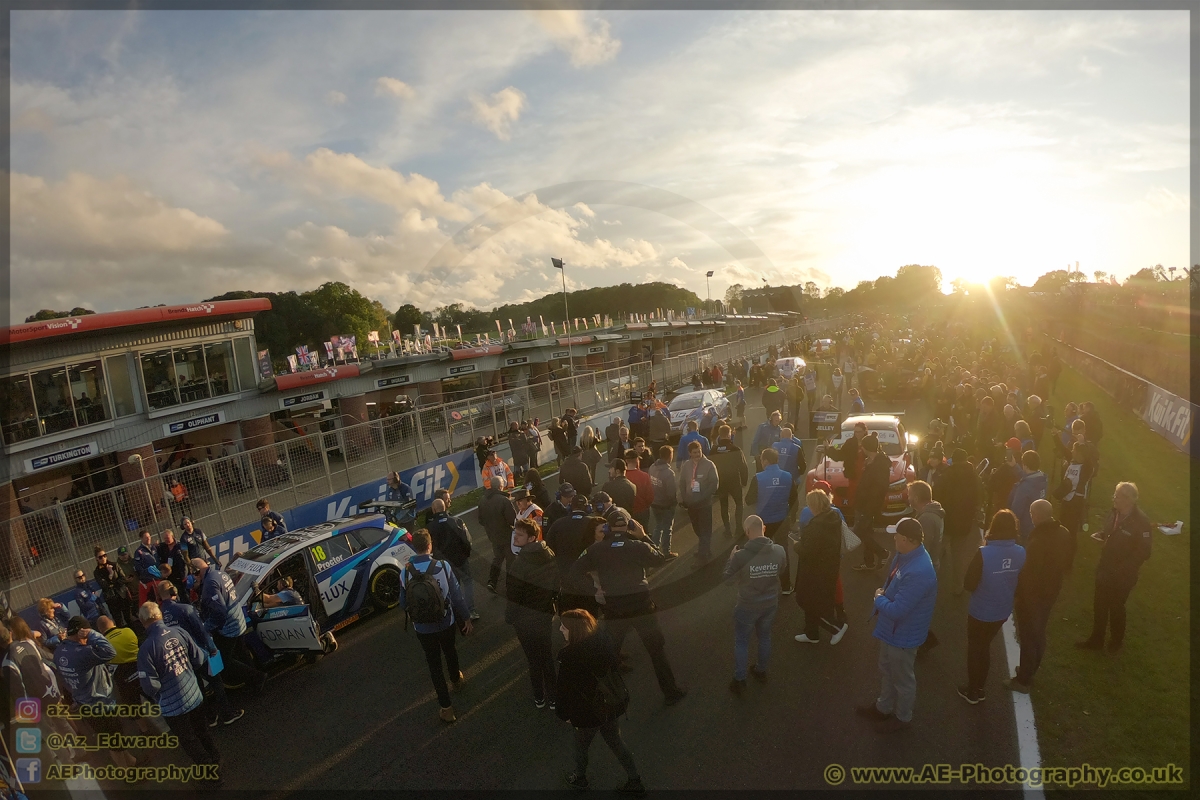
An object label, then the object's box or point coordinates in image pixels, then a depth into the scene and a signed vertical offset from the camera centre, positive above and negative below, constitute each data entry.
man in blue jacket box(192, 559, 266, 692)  6.71 -2.93
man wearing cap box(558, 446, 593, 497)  9.48 -2.22
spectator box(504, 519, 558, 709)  5.66 -2.44
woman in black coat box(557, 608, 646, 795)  4.44 -2.52
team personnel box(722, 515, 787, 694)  5.63 -2.55
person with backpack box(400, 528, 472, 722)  5.77 -2.53
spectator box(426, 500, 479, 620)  7.57 -2.47
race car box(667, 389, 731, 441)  19.33 -3.02
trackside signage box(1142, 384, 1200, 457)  12.98 -3.32
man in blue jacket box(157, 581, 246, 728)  6.16 -2.65
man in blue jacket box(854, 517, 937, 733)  5.01 -2.63
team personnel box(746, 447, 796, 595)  7.77 -2.33
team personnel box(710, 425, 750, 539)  9.46 -2.35
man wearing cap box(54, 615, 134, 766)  6.02 -2.94
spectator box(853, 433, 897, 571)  7.98 -2.45
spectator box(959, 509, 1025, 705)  5.25 -2.49
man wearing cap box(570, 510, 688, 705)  5.63 -2.44
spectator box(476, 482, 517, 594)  7.96 -2.37
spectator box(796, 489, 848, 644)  6.08 -2.58
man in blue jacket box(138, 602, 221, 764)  5.43 -2.82
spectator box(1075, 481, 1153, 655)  5.82 -2.70
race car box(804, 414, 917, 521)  9.81 -2.86
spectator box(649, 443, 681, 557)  8.98 -2.56
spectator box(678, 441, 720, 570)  8.71 -2.43
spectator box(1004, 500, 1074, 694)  5.43 -2.59
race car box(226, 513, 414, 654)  7.48 -3.04
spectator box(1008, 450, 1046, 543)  7.42 -2.47
